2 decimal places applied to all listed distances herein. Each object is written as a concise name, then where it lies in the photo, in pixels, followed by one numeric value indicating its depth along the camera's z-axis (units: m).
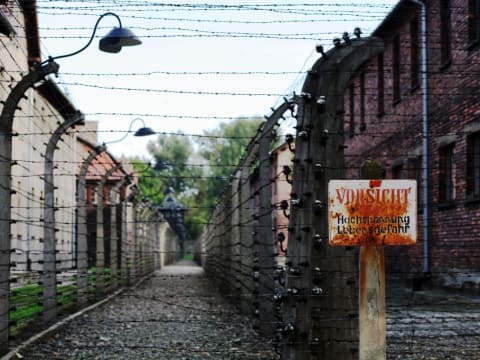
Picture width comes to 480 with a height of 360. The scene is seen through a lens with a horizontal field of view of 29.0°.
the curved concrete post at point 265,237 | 9.67
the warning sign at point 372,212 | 4.42
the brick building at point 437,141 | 17.25
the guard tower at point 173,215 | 72.78
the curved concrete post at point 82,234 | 13.56
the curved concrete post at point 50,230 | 11.21
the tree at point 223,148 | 93.06
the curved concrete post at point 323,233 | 5.79
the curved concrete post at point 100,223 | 15.70
